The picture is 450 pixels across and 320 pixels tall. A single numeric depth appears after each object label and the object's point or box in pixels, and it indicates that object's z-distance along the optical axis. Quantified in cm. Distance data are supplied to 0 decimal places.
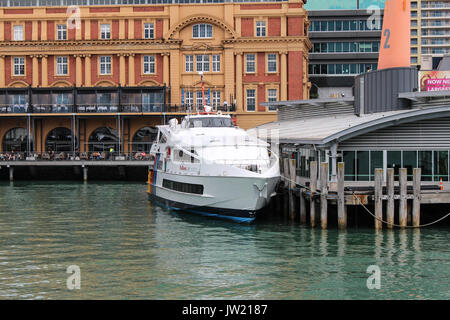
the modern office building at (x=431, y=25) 15388
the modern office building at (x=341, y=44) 11000
